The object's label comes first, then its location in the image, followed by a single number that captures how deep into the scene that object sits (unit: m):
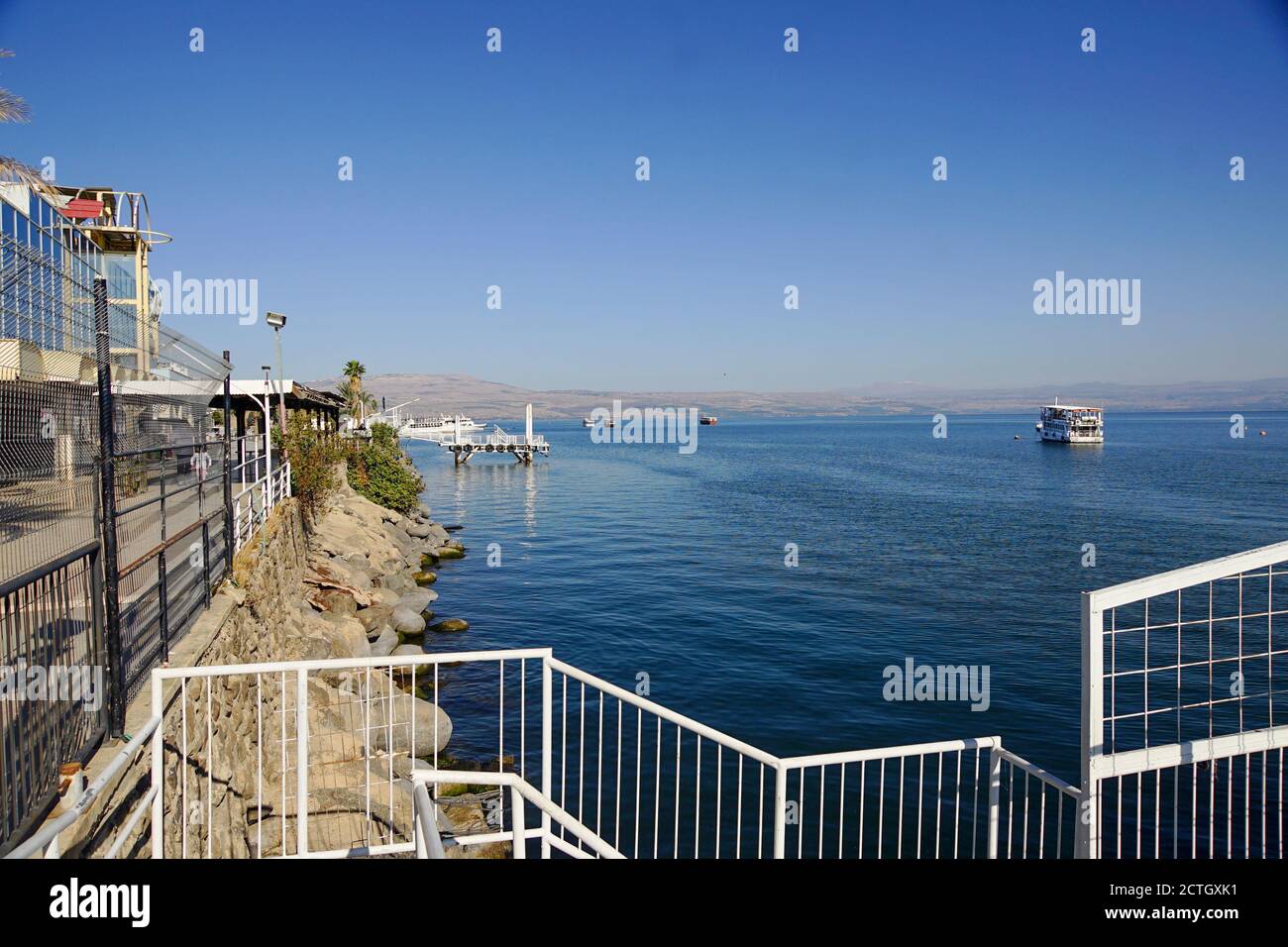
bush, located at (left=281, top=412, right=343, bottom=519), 20.14
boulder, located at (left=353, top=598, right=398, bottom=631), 19.62
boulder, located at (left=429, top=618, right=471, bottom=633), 22.22
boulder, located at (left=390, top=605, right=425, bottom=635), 20.95
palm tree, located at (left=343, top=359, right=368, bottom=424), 54.07
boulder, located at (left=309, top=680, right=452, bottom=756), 11.73
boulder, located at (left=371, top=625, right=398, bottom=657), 18.29
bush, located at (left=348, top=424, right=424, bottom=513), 34.75
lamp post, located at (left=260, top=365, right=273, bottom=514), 15.52
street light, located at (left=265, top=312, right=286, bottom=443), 21.12
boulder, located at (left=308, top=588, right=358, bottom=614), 18.58
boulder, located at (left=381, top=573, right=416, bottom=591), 23.48
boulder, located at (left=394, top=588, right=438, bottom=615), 22.36
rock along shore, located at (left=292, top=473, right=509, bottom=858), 10.58
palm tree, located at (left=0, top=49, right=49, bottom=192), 14.33
